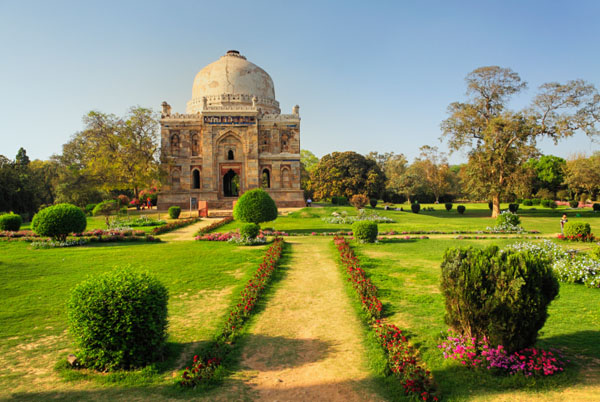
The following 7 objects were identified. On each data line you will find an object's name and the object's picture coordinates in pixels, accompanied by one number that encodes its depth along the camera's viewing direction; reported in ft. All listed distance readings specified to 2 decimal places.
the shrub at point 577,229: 51.00
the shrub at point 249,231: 49.70
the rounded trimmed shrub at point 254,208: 56.39
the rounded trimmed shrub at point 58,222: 47.24
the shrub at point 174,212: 83.27
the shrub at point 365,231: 49.24
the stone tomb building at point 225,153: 115.75
